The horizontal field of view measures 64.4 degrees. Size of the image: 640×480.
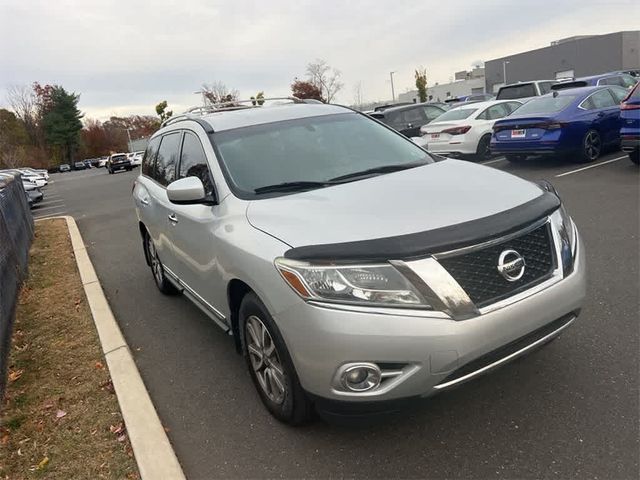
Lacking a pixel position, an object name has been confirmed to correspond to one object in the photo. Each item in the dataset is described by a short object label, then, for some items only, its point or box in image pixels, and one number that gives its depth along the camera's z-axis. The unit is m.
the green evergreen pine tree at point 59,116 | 85.44
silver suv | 2.29
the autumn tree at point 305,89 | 62.26
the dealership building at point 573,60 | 53.00
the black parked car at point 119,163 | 43.09
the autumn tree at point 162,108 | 61.91
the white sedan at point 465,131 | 11.85
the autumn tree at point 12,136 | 55.47
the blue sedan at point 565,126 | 9.90
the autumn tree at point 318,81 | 67.19
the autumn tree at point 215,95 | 65.50
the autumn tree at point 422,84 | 52.12
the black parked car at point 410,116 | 13.96
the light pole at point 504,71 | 62.99
